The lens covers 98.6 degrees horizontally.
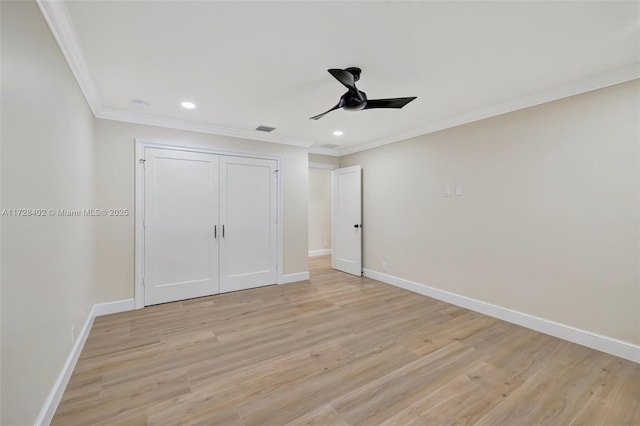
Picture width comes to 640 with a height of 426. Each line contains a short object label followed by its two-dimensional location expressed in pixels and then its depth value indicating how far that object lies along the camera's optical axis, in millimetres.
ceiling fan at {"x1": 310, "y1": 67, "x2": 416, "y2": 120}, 2429
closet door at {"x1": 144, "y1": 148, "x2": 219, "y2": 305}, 3773
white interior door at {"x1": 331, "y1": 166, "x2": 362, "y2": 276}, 5383
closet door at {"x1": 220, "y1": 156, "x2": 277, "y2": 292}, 4332
